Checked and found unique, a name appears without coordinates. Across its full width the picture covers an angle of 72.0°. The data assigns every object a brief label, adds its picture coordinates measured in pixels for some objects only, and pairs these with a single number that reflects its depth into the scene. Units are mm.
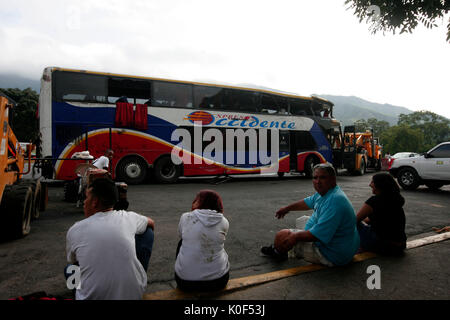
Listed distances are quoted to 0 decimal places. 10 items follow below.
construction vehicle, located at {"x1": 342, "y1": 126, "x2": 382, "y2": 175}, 18469
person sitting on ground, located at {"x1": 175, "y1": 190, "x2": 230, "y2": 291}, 2578
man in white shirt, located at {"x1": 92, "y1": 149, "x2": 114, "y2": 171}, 7307
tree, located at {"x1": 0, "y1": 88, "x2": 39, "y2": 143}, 32469
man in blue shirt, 3125
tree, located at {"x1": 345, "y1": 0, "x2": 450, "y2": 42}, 5977
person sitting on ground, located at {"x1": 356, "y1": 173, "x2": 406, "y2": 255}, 3723
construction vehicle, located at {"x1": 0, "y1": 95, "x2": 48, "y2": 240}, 4367
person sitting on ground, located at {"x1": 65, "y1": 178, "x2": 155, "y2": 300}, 2041
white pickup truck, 10547
